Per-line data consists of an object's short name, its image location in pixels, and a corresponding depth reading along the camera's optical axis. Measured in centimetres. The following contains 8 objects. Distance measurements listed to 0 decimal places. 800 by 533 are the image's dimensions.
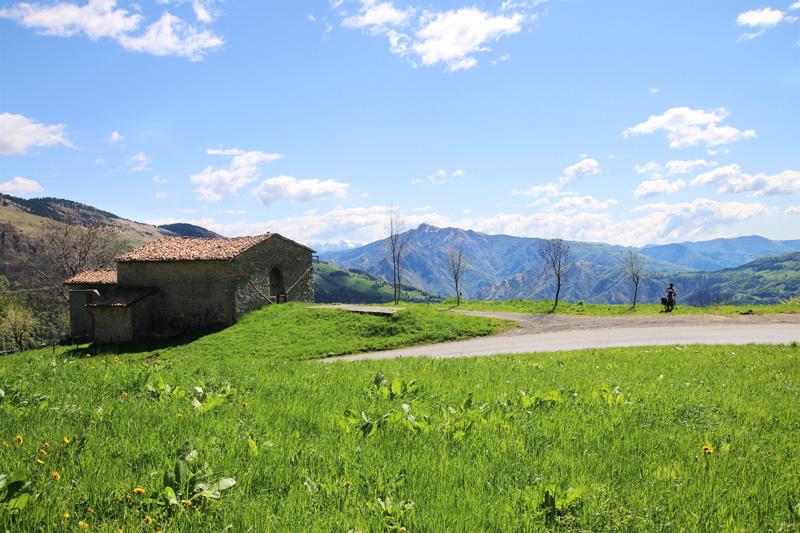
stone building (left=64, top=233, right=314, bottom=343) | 3950
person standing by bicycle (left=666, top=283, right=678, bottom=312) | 3366
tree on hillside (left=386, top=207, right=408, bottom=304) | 6075
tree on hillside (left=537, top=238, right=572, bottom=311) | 5088
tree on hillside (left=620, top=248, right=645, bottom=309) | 5304
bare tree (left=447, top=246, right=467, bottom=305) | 7081
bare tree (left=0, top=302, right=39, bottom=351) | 6141
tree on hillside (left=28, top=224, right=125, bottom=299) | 6116
